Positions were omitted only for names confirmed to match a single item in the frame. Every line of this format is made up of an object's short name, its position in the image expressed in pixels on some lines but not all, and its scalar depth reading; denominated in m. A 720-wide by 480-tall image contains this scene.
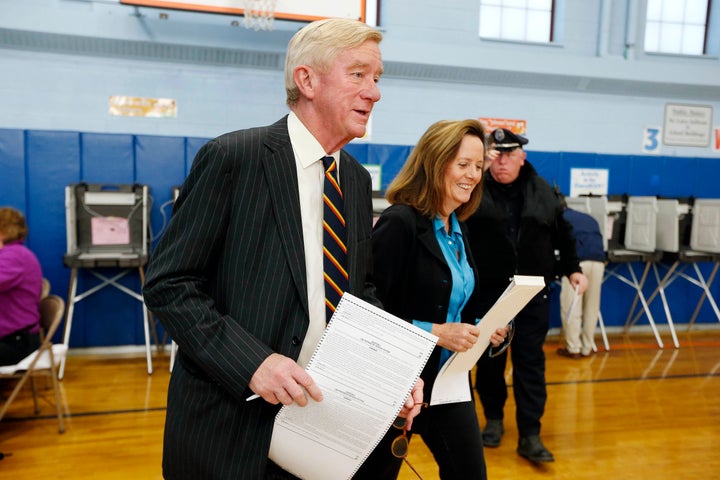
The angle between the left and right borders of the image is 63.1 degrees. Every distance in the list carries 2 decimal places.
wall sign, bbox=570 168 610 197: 6.45
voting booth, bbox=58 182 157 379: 4.86
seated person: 3.46
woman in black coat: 1.89
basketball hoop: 4.88
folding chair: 3.47
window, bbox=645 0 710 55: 6.89
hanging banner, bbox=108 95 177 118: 5.48
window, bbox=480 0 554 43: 6.47
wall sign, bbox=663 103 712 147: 6.87
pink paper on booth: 5.00
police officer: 3.15
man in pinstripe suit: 1.06
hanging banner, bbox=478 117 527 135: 6.34
